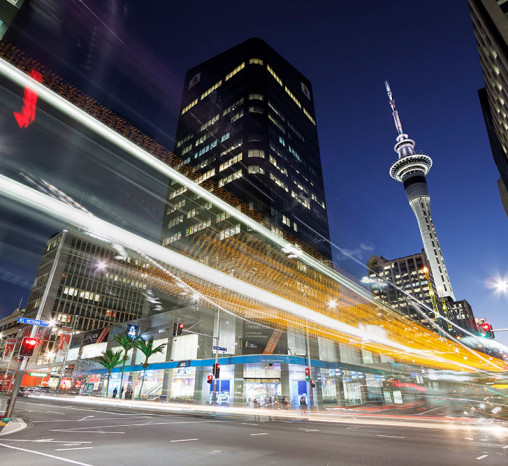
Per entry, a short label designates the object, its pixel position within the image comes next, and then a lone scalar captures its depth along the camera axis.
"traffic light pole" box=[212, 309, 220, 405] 27.22
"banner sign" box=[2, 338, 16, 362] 53.02
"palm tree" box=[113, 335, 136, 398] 47.17
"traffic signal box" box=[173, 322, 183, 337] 24.05
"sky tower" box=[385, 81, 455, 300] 195.00
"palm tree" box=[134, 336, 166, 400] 44.95
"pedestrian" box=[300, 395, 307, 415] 31.47
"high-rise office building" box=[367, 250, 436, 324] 185.38
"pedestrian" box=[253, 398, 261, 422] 21.42
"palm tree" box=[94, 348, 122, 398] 50.50
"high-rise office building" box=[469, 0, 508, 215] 34.31
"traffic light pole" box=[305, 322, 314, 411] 35.23
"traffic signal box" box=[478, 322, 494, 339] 21.47
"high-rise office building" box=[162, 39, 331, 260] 75.81
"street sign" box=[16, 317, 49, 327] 18.62
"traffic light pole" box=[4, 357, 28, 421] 14.45
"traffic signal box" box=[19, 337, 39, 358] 14.39
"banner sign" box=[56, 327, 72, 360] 60.15
